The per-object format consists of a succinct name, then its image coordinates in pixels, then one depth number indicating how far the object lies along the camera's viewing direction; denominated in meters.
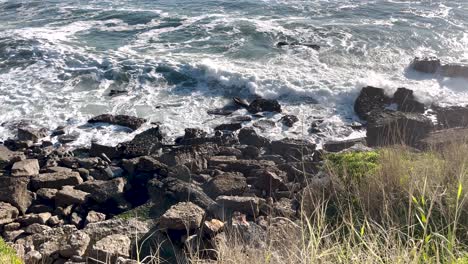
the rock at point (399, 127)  11.12
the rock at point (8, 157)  9.91
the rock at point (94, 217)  7.68
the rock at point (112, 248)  5.95
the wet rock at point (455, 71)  16.23
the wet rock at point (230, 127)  12.14
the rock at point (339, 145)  10.87
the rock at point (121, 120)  12.30
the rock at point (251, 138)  11.14
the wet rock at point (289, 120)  12.50
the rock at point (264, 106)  13.40
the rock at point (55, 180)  8.84
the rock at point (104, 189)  8.41
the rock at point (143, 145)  10.65
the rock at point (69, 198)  8.23
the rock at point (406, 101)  13.33
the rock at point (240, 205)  7.08
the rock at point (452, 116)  12.31
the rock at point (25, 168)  9.26
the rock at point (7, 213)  7.58
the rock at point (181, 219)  6.52
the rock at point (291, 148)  10.45
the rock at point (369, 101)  13.22
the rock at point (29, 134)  11.26
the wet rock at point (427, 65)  16.58
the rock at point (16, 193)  8.11
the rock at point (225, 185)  8.04
